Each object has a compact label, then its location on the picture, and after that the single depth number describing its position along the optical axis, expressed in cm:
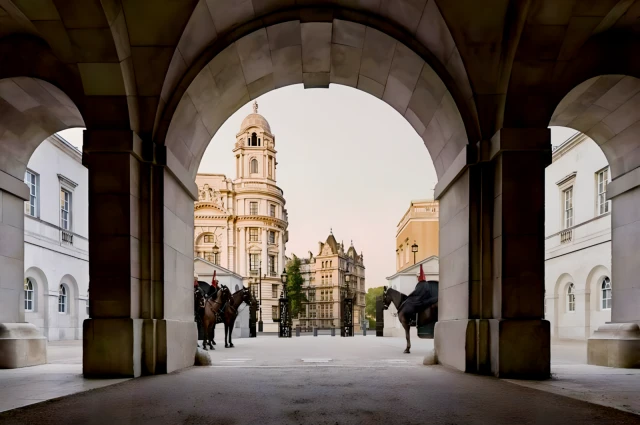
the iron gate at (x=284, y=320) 3549
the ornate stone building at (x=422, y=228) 5012
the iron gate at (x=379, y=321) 3245
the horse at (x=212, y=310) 1653
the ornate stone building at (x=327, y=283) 10350
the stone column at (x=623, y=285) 954
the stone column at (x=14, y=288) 977
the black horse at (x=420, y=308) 1611
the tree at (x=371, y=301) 15038
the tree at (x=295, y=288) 9362
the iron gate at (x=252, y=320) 3197
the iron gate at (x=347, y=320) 3684
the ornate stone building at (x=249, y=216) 7544
